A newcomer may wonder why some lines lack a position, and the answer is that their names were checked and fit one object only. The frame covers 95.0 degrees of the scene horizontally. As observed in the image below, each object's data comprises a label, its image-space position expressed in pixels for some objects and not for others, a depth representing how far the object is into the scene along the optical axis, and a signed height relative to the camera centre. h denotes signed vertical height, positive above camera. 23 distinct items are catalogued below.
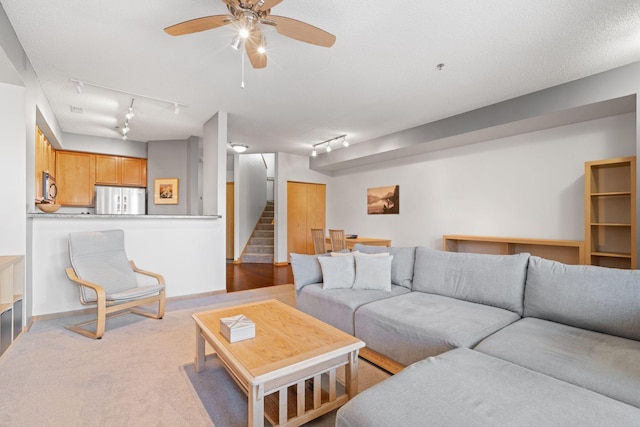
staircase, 7.34 -0.74
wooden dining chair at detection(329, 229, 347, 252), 5.51 -0.45
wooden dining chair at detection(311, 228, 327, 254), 5.57 -0.47
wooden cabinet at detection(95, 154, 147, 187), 5.72 +0.91
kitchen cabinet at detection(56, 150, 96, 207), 5.38 +0.73
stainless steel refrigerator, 5.61 +0.32
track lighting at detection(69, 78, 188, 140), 3.31 +1.51
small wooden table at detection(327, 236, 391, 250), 5.81 -0.52
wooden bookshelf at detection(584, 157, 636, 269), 3.33 +0.02
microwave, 4.00 +0.43
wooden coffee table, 1.38 -0.73
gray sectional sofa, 1.07 -0.70
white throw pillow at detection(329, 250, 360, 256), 3.02 -0.40
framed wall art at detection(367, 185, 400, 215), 6.02 +0.33
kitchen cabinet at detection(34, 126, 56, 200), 3.61 +0.85
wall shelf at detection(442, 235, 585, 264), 3.75 -0.47
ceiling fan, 1.80 +1.25
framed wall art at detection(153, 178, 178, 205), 5.91 +0.53
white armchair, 2.71 -0.63
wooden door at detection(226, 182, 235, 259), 7.50 +0.02
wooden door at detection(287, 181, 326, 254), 7.03 +0.07
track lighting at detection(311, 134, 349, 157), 5.56 +1.48
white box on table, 1.68 -0.67
